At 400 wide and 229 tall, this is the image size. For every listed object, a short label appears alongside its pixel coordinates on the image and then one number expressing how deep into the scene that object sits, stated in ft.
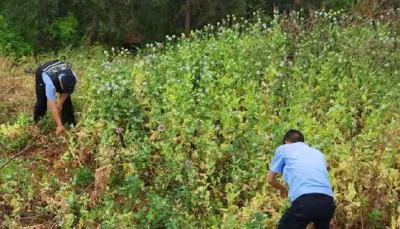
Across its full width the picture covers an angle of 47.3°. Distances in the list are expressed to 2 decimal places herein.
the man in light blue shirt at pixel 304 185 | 12.67
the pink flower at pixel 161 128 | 18.23
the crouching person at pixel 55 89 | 19.79
